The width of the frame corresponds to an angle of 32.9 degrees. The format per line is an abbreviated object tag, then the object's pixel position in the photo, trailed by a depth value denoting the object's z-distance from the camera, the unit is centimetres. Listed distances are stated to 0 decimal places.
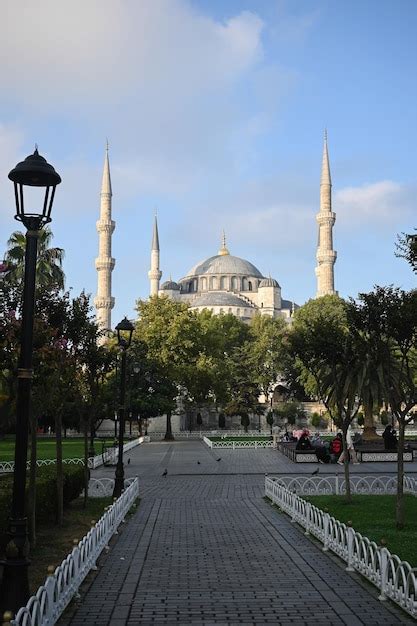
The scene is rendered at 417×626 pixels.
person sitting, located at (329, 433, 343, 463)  2547
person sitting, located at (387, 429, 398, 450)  2707
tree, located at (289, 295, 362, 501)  1538
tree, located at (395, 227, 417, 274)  912
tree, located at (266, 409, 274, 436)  5435
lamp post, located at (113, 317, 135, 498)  1499
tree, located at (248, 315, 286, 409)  6256
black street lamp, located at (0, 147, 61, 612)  561
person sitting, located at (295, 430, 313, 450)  2697
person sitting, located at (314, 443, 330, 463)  2547
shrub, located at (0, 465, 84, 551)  930
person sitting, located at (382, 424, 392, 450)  2732
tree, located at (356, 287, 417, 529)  1147
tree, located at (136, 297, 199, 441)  4512
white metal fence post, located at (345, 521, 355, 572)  859
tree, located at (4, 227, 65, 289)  2638
